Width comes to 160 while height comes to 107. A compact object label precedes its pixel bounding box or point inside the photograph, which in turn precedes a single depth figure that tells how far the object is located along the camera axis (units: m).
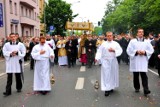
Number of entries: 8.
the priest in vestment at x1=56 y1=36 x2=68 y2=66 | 13.96
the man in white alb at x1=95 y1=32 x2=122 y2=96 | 6.62
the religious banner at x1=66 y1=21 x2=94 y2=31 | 21.30
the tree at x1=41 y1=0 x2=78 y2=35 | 33.25
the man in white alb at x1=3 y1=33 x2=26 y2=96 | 6.97
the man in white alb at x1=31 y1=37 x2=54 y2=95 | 6.92
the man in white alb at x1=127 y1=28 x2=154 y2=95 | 6.59
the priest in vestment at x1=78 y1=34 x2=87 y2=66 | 13.44
